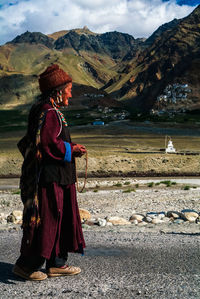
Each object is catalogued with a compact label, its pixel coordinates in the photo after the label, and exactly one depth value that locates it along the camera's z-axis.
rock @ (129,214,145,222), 10.58
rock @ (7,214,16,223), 10.78
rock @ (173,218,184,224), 9.32
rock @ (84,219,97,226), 9.48
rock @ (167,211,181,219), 10.98
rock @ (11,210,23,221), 11.43
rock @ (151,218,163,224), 9.66
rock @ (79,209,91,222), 11.67
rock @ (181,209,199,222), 10.04
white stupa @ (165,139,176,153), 38.84
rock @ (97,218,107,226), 9.27
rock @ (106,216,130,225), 9.72
